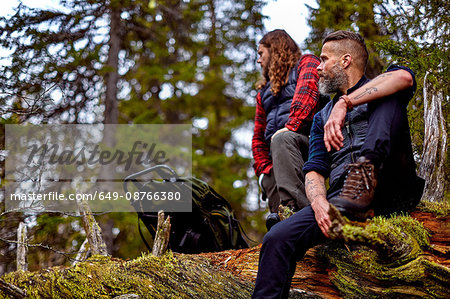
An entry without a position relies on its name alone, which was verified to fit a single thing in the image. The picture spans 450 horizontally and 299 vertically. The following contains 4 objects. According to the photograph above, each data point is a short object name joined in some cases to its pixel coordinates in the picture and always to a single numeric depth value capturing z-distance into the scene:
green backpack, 4.58
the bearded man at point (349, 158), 2.58
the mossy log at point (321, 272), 2.73
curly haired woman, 4.03
